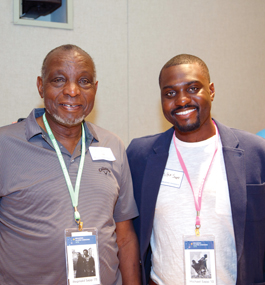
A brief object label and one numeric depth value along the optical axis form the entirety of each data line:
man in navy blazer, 1.81
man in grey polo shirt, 1.66
